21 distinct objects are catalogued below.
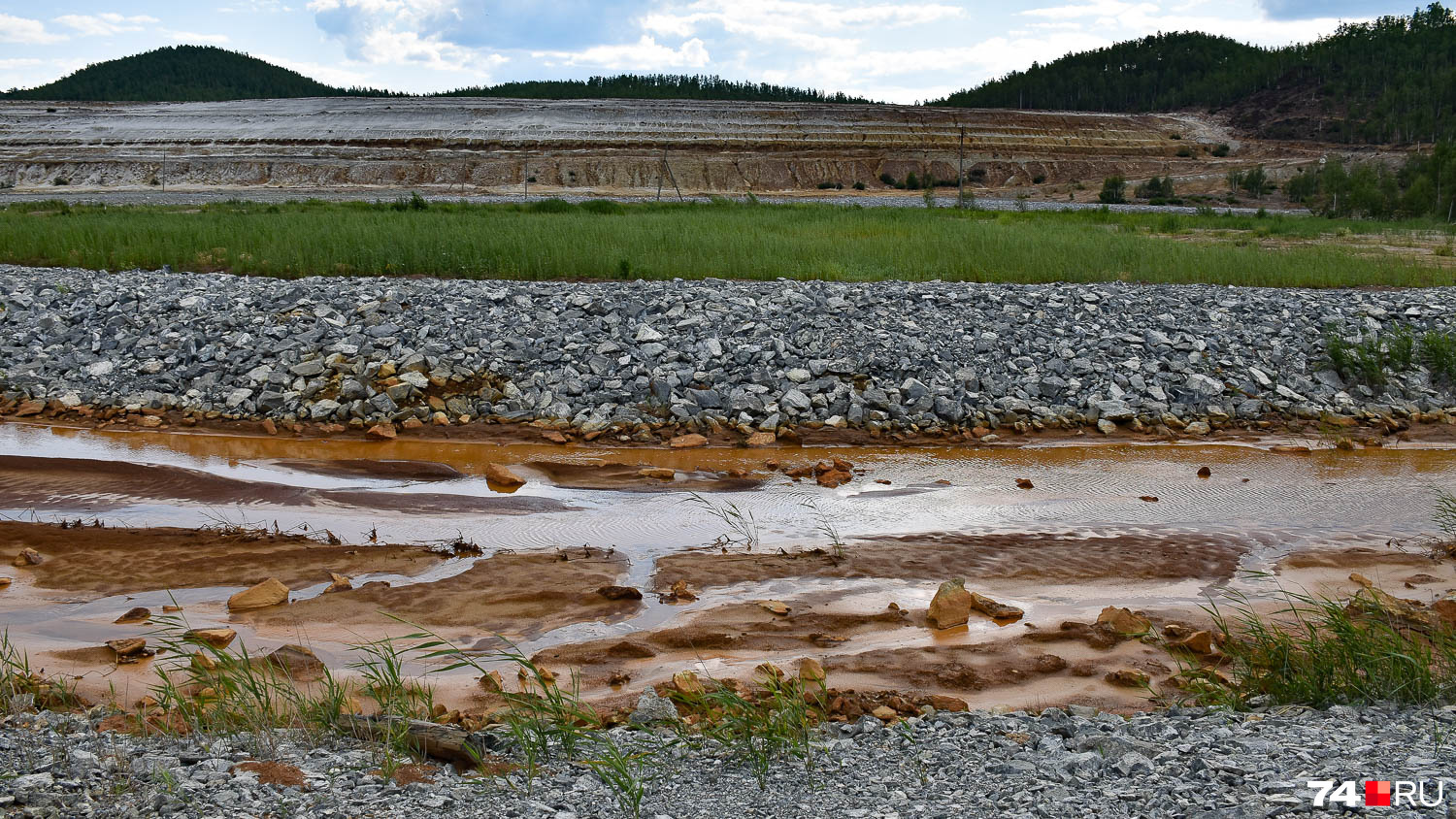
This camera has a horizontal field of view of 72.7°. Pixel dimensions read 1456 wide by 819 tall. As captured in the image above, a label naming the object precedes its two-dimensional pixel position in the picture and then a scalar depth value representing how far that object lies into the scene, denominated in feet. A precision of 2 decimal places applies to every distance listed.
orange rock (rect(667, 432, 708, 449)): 35.50
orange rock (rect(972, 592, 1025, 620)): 21.29
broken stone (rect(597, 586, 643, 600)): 21.96
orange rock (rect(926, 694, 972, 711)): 16.49
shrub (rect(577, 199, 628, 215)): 89.02
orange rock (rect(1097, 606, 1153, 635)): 20.13
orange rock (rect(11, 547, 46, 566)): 23.82
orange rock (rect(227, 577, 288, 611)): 21.26
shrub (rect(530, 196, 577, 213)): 88.79
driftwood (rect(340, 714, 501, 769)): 13.80
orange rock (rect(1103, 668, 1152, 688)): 17.80
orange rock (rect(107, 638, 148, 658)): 18.66
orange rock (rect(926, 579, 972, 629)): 20.68
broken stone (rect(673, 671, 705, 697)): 16.46
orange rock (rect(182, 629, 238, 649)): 19.10
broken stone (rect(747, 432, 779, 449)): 35.89
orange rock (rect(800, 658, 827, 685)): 17.01
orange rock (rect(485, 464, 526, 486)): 31.45
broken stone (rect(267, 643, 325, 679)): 17.98
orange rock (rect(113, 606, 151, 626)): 20.61
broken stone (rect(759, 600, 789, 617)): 21.04
